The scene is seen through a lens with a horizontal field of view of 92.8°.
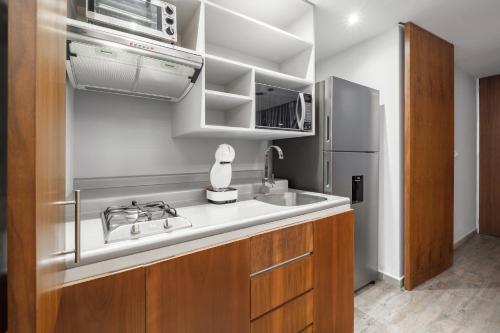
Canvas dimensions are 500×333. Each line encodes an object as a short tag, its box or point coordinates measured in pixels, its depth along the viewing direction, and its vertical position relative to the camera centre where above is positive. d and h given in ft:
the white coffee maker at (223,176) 4.94 -0.20
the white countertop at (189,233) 2.49 -0.87
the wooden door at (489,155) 11.74 +0.53
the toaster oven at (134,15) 3.44 +2.34
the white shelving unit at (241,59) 4.64 +2.80
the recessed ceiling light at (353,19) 6.50 +4.14
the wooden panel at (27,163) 1.03 +0.02
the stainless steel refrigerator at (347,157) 6.16 +0.25
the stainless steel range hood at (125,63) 3.28 +1.66
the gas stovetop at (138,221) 2.82 -0.73
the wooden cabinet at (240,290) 2.49 -1.64
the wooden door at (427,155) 6.95 +0.35
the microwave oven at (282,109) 5.18 +1.34
